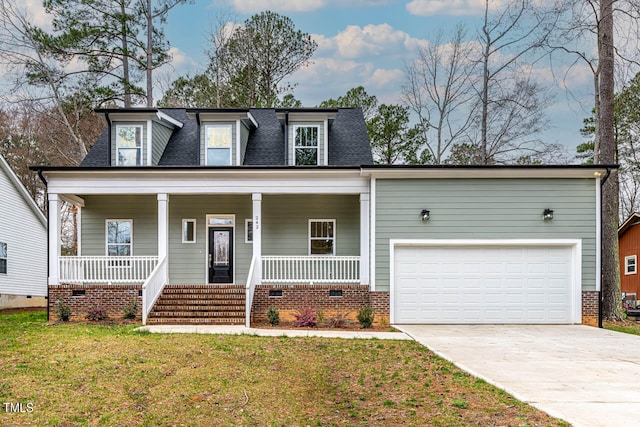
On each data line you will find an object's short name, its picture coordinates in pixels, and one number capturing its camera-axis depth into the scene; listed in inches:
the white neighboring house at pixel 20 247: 785.6
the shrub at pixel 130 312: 542.3
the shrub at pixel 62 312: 552.1
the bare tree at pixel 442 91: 1046.4
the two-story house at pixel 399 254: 559.8
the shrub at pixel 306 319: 526.3
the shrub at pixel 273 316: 532.7
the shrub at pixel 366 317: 529.7
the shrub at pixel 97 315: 551.2
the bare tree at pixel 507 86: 938.1
